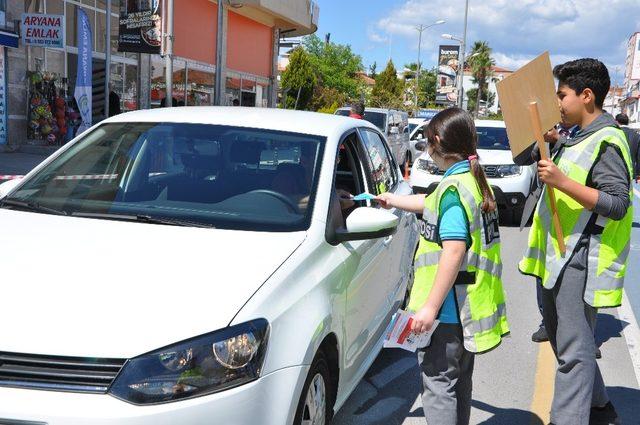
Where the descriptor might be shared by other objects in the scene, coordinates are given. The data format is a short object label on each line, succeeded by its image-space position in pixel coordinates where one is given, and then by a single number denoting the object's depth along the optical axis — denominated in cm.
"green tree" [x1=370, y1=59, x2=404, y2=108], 7004
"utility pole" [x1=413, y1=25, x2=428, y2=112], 6274
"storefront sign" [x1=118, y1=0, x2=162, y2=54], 1884
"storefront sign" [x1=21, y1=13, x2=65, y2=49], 1655
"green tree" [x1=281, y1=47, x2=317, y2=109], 6069
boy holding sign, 329
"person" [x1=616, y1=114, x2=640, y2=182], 865
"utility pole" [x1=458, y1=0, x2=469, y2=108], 4690
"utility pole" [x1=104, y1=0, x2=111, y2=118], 1808
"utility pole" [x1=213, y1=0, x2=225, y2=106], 2312
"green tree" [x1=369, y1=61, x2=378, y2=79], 12900
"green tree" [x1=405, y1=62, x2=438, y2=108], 11500
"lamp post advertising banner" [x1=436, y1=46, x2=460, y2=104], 7625
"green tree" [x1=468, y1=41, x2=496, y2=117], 9619
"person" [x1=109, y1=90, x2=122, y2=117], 1966
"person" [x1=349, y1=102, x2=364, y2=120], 1191
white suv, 1137
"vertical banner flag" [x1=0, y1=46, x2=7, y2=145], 1705
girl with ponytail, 292
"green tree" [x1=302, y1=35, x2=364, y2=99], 9350
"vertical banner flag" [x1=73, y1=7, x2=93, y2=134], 1611
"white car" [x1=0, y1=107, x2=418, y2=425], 229
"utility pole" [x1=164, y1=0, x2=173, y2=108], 1756
